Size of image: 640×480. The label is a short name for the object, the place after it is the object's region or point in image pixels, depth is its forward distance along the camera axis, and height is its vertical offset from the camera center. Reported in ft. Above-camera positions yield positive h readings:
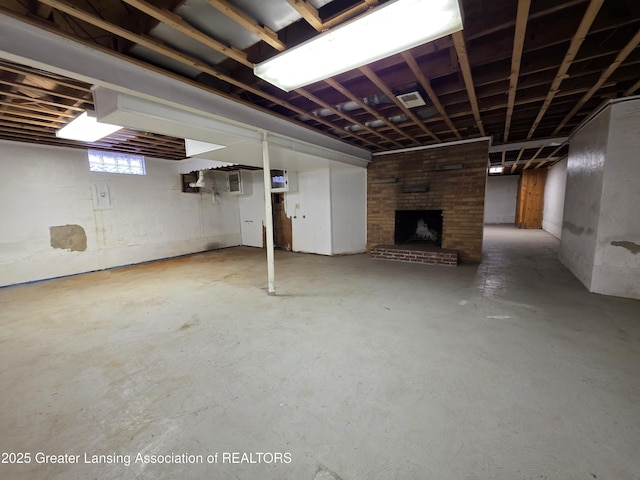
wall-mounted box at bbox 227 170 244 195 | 25.85 +2.59
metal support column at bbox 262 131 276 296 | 12.18 -0.31
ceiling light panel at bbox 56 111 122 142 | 11.37 +3.93
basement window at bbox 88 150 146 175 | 18.28 +3.63
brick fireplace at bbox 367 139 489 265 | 17.58 +0.41
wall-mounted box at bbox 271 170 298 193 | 22.11 +2.15
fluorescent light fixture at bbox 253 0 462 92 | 5.41 +3.99
